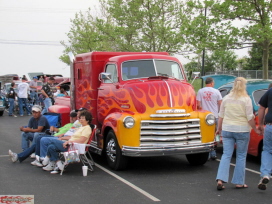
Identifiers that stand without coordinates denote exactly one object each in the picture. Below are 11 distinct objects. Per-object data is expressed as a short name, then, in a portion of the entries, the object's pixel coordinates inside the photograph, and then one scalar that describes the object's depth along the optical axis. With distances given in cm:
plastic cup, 861
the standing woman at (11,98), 2314
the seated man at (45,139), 927
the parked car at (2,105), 2306
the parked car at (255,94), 945
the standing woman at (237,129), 730
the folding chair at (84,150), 880
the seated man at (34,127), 1030
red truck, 862
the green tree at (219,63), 5558
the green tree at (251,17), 2205
